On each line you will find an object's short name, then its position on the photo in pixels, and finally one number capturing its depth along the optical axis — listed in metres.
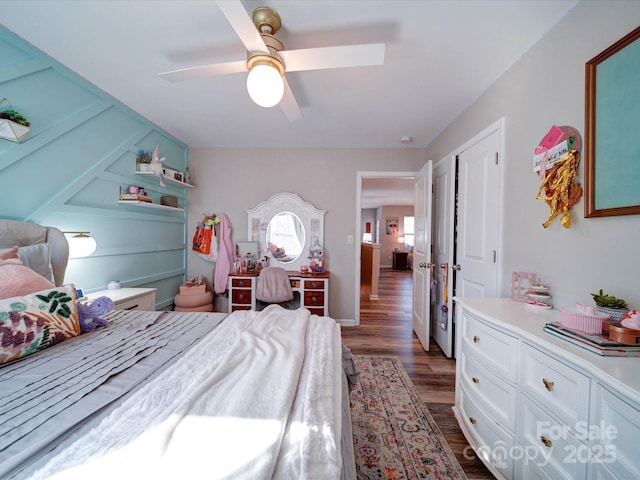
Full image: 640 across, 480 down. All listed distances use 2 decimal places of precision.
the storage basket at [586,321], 1.00
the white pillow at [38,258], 1.45
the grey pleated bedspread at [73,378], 0.67
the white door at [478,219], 1.93
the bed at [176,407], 0.56
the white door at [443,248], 2.54
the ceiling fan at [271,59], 1.29
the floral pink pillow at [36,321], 1.00
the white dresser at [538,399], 0.76
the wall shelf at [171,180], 2.62
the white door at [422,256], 2.73
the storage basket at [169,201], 2.94
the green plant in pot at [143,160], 2.63
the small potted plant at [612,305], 1.01
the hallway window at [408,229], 9.61
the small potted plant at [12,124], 1.52
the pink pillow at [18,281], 1.13
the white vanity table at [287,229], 3.52
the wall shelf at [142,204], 2.46
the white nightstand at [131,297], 2.03
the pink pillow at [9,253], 1.30
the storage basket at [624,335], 0.90
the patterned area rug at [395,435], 1.37
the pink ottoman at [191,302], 3.08
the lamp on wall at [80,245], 1.88
